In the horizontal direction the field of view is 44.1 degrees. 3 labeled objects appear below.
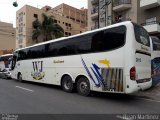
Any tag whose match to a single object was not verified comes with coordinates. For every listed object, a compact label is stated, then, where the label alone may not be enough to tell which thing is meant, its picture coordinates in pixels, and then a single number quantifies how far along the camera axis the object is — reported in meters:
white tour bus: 8.10
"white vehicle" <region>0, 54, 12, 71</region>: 25.97
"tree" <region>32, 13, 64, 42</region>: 47.25
